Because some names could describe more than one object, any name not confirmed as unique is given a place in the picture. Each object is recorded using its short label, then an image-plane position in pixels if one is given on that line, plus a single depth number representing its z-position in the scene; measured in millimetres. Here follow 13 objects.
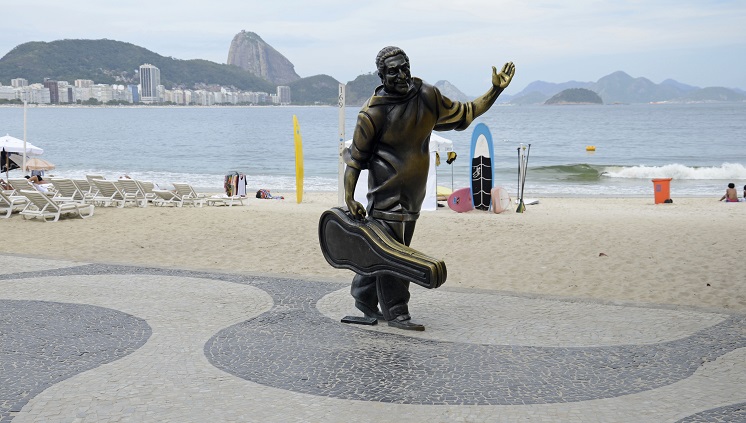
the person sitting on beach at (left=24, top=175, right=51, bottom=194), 18206
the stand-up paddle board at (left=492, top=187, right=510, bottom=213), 17672
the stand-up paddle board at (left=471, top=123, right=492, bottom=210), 17578
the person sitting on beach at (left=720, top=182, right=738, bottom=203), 22250
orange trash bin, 22688
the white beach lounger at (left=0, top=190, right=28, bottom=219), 15414
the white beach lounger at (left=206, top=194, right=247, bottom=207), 19859
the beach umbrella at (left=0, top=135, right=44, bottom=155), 23406
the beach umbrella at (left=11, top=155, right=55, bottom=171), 23719
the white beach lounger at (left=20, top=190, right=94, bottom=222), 14816
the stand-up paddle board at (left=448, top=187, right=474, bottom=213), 17984
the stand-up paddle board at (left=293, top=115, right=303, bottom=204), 20453
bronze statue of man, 6609
